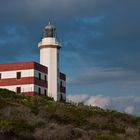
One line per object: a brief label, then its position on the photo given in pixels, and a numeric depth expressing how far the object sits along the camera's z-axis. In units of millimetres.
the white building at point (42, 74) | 66875
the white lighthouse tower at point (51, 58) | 70438
